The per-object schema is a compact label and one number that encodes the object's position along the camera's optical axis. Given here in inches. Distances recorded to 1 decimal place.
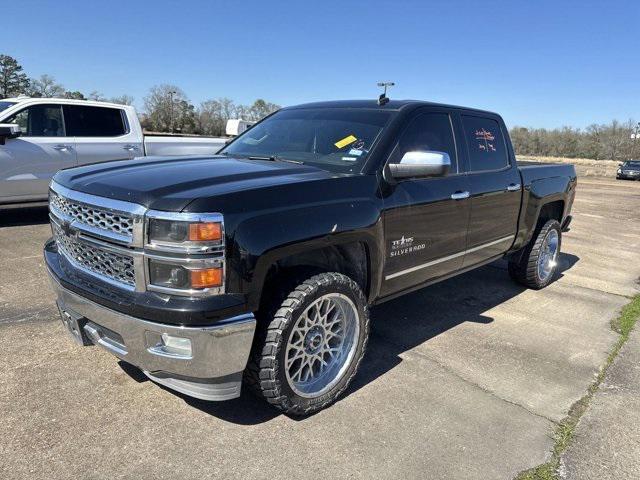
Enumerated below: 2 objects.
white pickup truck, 290.4
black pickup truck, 97.0
